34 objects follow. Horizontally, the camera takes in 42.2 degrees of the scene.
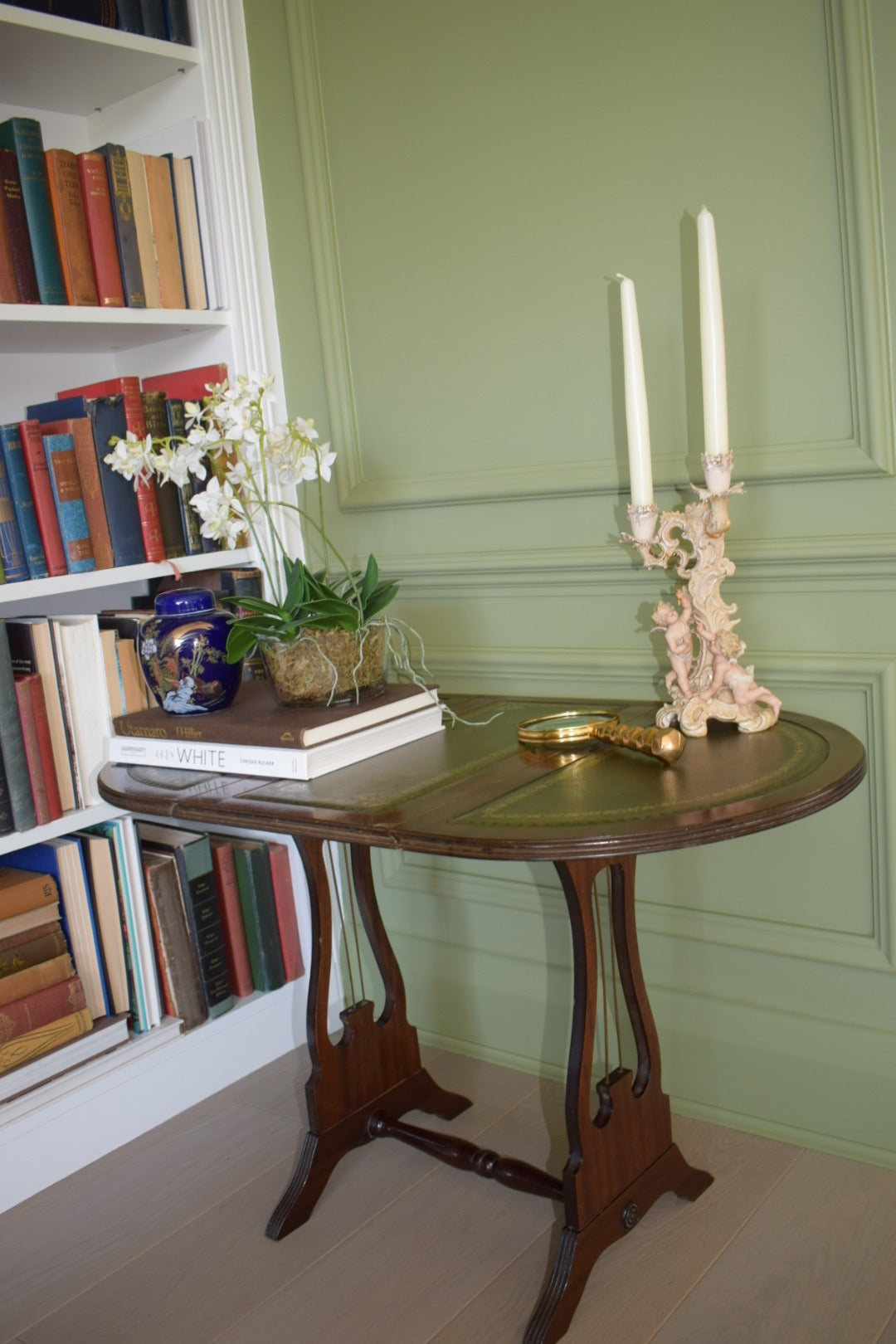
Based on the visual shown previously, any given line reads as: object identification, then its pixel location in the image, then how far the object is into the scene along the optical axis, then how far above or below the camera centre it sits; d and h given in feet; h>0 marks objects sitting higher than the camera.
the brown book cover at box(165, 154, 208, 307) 6.57 +1.64
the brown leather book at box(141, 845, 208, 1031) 6.56 -2.37
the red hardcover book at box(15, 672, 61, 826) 5.91 -1.06
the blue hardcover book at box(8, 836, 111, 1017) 6.15 -1.94
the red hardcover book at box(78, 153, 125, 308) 6.06 +1.57
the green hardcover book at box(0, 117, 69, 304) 5.76 +1.67
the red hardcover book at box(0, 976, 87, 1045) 5.86 -2.39
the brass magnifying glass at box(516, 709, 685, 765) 4.36 -1.01
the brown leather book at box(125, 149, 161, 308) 6.30 +1.62
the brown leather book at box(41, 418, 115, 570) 6.05 +0.24
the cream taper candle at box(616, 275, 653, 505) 4.47 +0.27
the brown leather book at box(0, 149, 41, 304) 5.77 +1.55
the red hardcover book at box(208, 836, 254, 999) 6.89 -2.35
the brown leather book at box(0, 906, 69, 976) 5.90 -2.08
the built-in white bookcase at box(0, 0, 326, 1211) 6.00 +1.09
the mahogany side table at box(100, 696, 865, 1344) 3.86 -1.14
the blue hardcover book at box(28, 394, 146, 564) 6.07 +0.26
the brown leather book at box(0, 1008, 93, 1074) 5.87 -2.56
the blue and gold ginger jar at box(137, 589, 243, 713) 5.39 -0.62
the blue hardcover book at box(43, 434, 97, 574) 5.97 +0.17
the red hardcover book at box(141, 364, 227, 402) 6.84 +0.83
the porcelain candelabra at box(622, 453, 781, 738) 4.72 -0.67
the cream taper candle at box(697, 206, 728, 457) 4.32 +0.45
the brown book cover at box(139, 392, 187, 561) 6.34 +0.14
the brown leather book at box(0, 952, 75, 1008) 5.86 -2.23
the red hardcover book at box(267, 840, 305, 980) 7.18 -2.41
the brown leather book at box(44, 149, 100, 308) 5.95 +1.58
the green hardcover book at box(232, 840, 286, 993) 6.98 -2.39
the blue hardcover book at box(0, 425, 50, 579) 5.82 +0.20
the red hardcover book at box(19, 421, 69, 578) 5.86 +0.21
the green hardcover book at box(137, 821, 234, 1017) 6.67 -2.17
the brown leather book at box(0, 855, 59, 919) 5.93 -1.79
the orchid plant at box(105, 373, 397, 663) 5.12 +0.15
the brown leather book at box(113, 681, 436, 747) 4.83 -0.89
